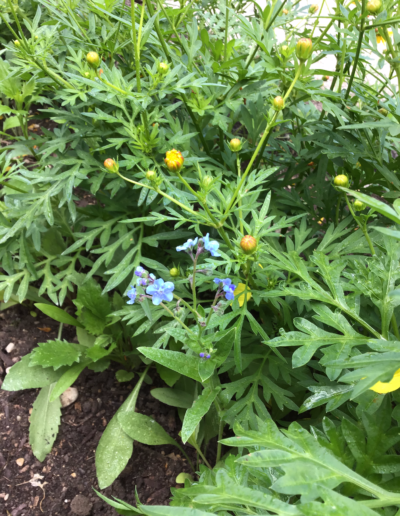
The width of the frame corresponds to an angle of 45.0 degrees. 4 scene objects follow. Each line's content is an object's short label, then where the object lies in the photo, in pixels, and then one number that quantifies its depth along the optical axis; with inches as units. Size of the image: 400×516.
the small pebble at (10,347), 17.0
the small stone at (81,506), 13.6
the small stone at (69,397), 16.1
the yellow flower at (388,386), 9.3
